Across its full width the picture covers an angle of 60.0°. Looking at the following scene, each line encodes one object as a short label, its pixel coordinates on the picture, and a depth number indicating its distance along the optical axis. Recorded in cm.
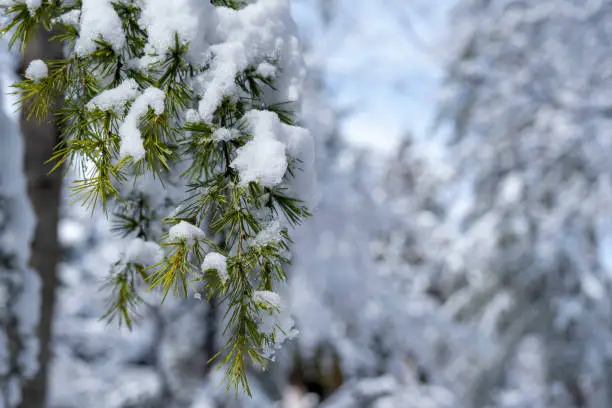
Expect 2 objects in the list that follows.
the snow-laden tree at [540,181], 716
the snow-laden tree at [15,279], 261
